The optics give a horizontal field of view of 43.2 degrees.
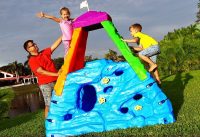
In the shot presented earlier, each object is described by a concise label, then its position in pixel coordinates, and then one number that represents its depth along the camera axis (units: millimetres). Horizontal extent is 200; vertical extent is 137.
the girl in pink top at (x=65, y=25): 4705
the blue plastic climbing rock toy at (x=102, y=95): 4138
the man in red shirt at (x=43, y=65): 4524
